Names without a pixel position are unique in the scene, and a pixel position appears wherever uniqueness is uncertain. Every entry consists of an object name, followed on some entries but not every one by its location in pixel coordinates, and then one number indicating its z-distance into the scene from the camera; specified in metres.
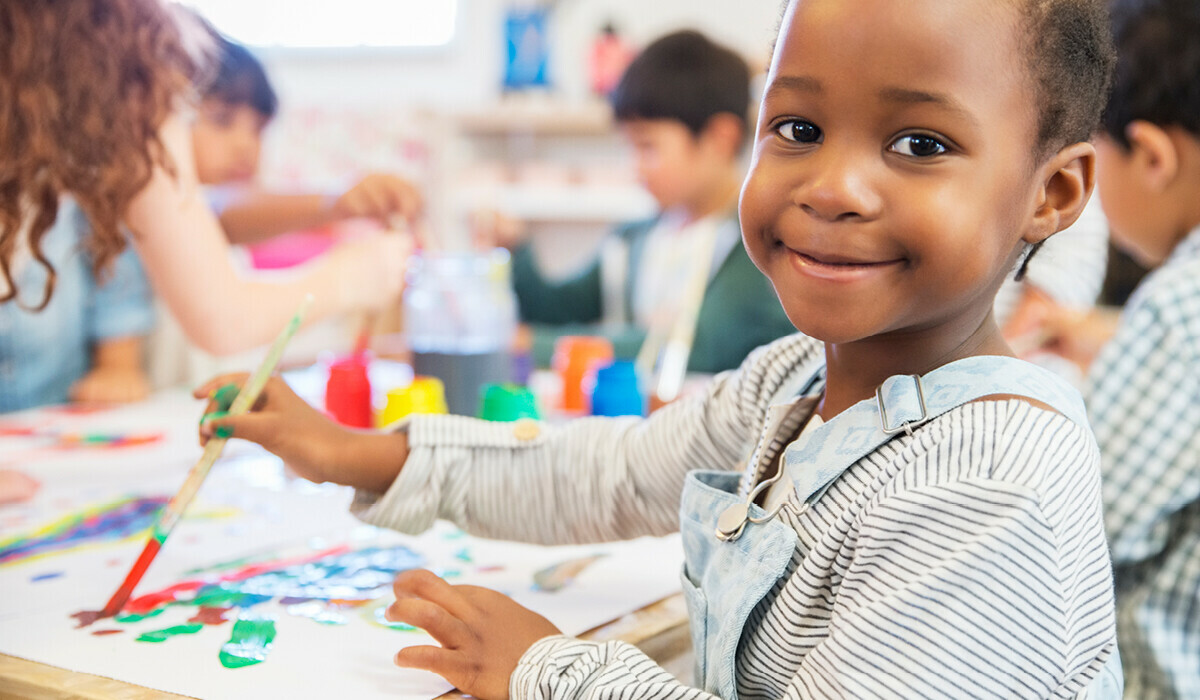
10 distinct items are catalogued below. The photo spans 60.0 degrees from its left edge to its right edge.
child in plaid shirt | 0.86
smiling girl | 0.48
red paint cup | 1.22
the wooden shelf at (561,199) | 2.91
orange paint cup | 1.39
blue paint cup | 1.25
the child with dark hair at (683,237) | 1.81
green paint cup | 1.11
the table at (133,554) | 0.59
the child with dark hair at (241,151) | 1.66
